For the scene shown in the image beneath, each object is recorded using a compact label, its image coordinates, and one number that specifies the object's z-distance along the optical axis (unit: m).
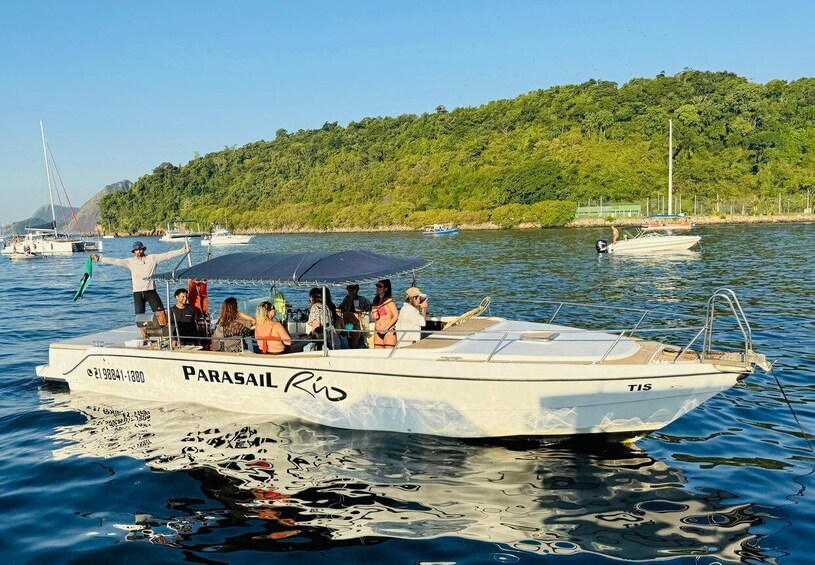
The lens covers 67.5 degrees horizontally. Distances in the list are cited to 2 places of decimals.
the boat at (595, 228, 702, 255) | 49.56
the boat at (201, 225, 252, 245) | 92.50
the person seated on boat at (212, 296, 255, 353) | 10.83
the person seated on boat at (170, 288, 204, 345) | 11.18
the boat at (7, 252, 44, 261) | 69.77
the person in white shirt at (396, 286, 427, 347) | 10.31
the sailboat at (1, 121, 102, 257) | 71.19
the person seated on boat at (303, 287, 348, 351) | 10.31
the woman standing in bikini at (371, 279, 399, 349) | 10.12
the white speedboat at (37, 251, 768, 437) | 8.66
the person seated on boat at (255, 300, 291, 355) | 10.23
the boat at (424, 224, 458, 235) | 96.19
